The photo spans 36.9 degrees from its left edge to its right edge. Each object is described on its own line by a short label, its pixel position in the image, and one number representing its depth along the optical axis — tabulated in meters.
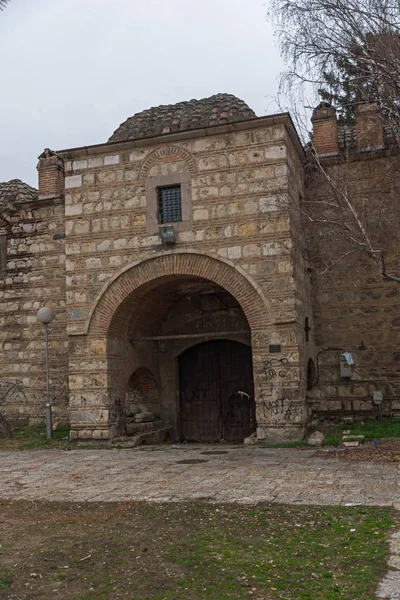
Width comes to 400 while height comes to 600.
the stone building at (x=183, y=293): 10.78
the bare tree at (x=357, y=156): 9.05
